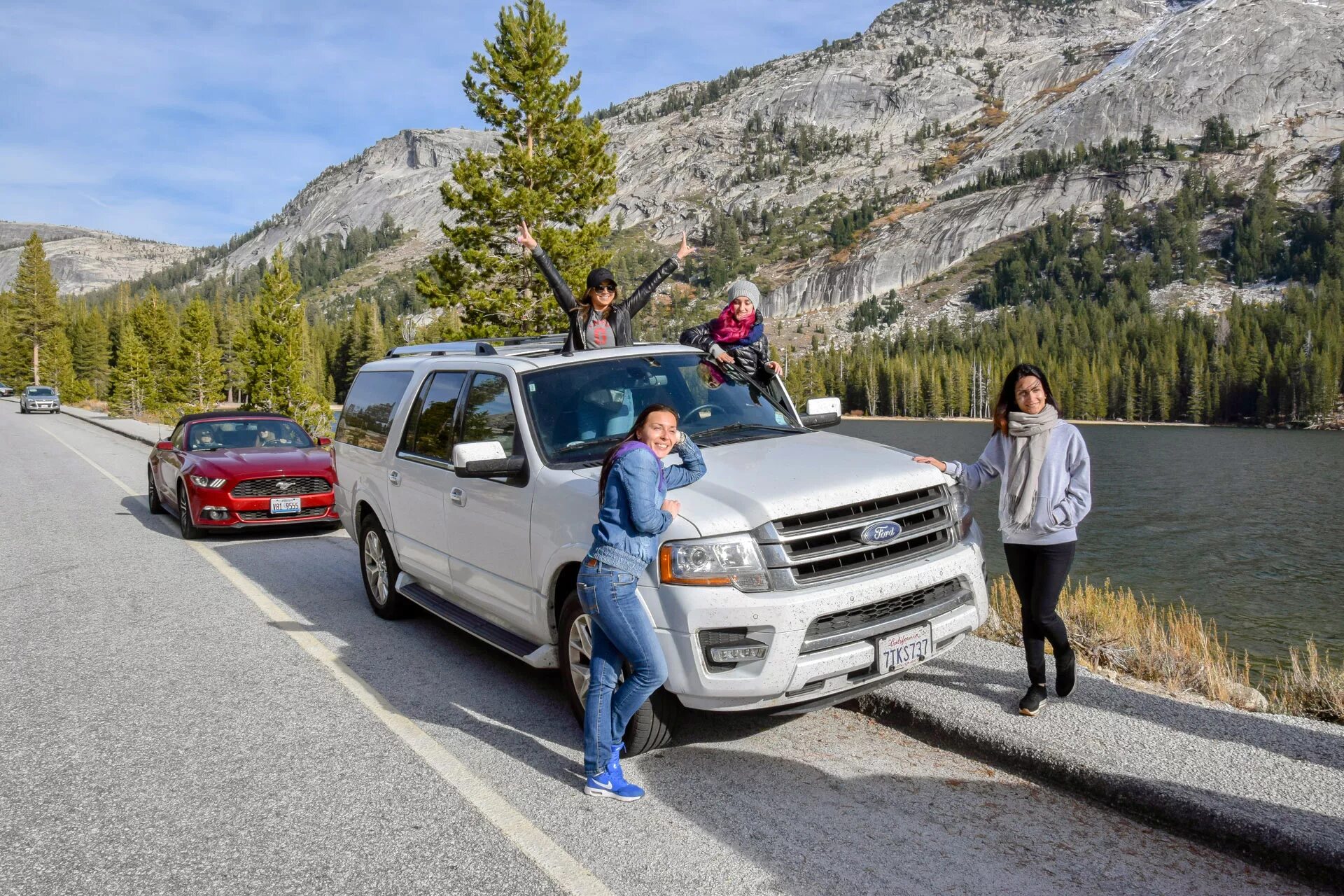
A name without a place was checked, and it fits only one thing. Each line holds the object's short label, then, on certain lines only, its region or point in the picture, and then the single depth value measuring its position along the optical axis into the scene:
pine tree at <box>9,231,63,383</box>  99.25
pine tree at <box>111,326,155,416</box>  59.91
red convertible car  11.09
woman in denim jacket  3.84
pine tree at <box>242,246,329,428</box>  34.34
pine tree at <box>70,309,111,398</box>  100.19
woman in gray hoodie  4.75
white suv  3.97
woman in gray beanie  6.32
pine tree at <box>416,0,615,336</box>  28.53
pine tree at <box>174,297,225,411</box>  50.44
